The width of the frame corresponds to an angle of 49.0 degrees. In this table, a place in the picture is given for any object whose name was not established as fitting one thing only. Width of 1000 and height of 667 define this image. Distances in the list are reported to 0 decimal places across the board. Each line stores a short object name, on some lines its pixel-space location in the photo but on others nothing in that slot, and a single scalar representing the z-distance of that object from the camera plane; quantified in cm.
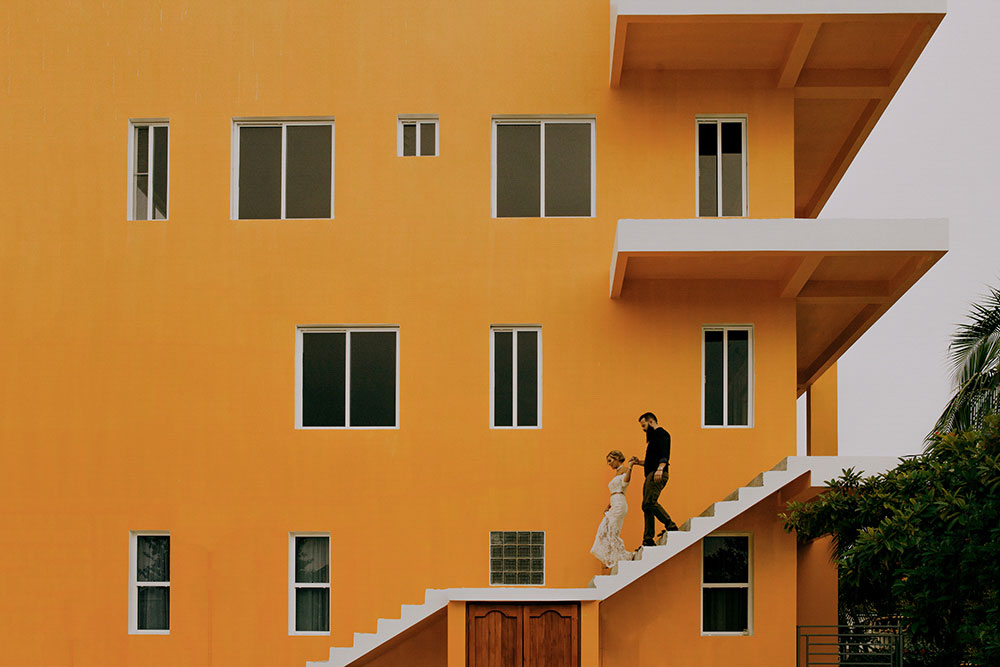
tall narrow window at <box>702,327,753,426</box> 1698
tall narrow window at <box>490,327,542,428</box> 1703
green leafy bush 1205
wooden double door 1495
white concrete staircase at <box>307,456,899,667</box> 1498
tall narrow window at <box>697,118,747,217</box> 1736
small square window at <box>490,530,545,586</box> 1661
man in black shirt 1548
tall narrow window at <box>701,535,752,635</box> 1653
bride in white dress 1578
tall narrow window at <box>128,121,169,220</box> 1766
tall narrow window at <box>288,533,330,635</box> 1678
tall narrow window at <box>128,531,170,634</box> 1694
